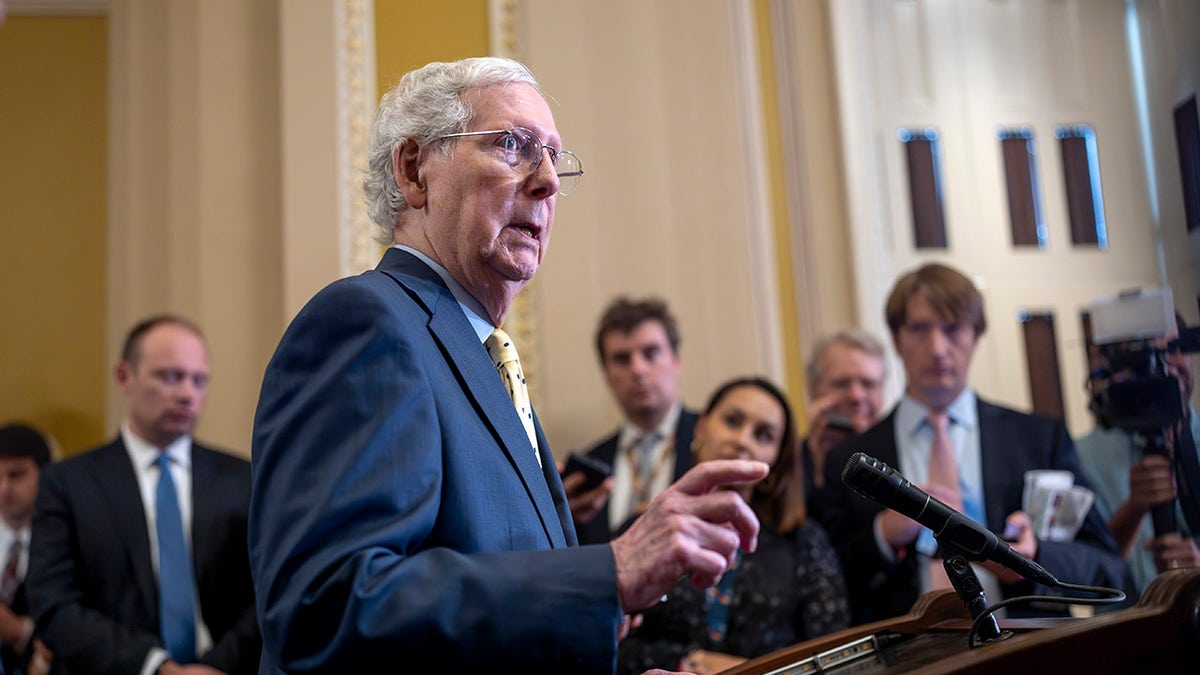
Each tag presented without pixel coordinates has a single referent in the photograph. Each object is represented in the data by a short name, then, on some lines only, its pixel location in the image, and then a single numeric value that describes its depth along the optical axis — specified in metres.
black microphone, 1.55
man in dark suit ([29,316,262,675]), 3.47
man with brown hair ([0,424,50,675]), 4.04
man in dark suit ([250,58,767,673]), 1.31
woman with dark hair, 3.29
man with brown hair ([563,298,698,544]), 4.09
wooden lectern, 1.15
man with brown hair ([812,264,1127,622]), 3.37
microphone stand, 1.46
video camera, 3.08
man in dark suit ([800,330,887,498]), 4.12
